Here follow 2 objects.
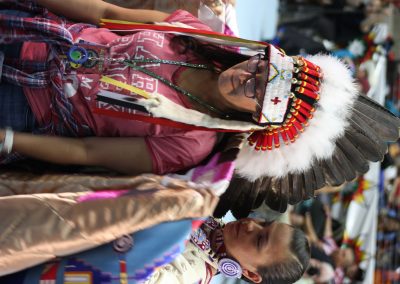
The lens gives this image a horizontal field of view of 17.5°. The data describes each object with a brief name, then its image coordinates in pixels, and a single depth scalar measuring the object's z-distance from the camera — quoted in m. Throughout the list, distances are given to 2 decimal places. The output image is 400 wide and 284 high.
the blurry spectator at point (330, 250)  5.64
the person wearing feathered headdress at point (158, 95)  3.35
